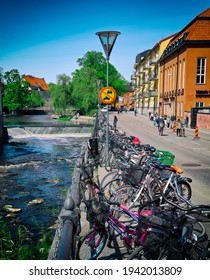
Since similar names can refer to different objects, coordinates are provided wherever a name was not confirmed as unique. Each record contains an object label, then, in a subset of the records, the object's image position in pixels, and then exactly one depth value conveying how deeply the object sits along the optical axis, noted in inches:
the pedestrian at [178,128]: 978.7
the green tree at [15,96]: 2110.6
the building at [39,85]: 5055.1
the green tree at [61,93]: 2096.5
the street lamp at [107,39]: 340.8
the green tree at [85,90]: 2087.8
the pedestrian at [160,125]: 1024.0
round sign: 339.6
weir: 1370.6
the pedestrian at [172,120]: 1327.3
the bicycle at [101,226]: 149.2
